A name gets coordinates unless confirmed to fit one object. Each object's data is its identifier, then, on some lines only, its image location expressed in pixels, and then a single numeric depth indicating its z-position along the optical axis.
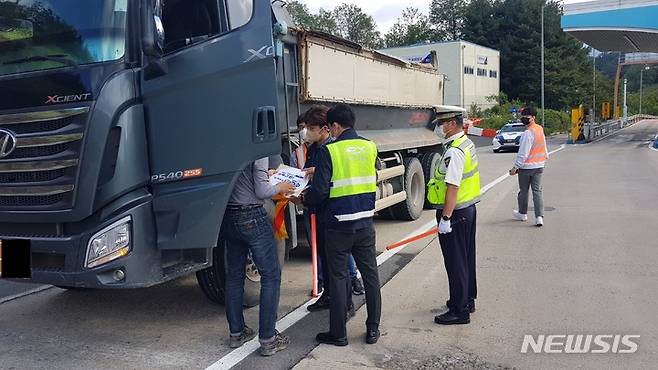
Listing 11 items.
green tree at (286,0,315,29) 73.01
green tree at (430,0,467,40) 80.25
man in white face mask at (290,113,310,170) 5.67
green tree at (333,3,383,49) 83.81
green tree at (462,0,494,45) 67.81
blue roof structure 30.89
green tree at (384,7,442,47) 79.31
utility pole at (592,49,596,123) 67.31
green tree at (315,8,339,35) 78.90
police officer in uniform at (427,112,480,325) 5.02
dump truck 4.09
